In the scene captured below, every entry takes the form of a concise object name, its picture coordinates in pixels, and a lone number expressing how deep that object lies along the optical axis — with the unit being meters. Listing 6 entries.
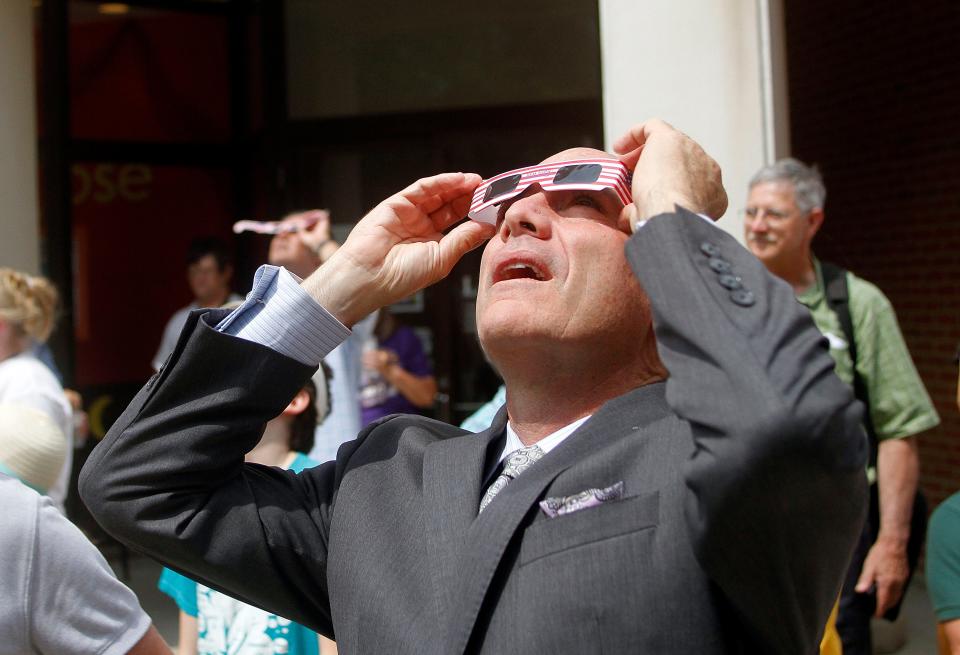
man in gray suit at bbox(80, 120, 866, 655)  1.45
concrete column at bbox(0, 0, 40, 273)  6.49
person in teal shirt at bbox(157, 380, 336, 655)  2.81
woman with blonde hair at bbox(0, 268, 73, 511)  4.40
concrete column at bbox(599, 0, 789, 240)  4.25
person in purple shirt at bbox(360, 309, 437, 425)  5.76
